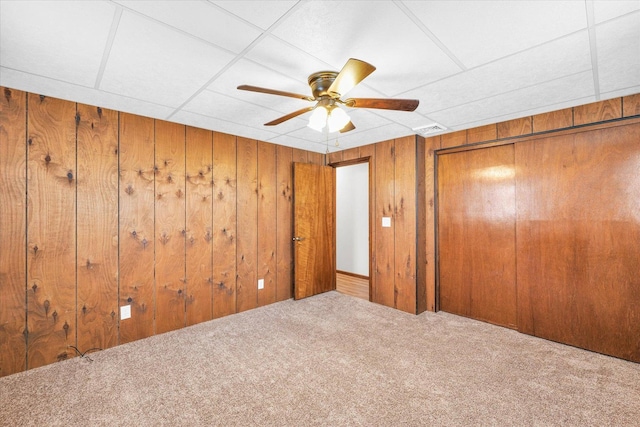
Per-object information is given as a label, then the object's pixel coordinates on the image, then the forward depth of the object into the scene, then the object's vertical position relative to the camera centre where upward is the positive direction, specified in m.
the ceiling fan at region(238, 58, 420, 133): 1.75 +0.76
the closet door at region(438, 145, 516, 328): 3.22 -0.24
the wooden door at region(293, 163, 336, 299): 4.19 -0.19
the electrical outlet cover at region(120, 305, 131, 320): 2.80 -0.91
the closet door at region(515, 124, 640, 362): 2.49 -0.25
